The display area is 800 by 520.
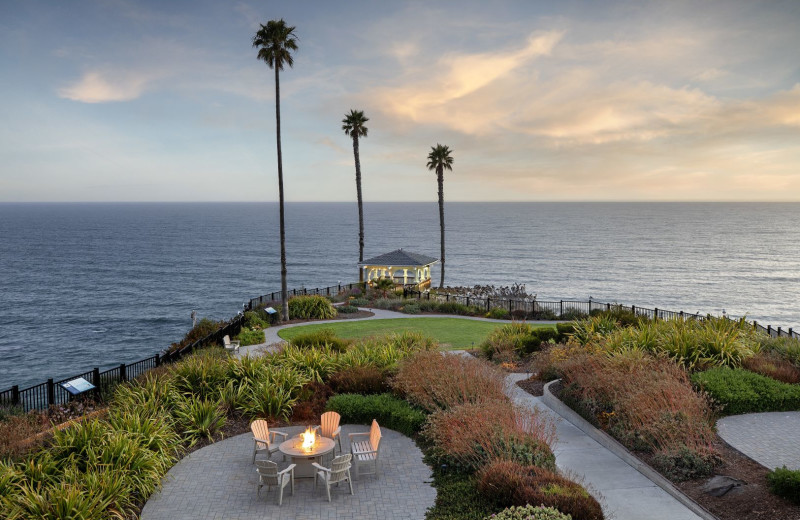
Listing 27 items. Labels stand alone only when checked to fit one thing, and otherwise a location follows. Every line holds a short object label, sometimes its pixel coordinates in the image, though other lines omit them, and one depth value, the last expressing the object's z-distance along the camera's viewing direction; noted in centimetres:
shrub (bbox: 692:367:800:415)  1269
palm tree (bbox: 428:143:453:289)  5128
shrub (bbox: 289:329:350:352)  1975
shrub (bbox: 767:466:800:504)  823
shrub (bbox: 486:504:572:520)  709
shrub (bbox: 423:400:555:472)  959
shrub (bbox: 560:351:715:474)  1020
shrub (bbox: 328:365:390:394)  1488
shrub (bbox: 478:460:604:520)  768
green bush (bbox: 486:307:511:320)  3006
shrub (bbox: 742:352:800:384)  1431
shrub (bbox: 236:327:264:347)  2420
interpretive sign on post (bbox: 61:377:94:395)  1437
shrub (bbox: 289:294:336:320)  3078
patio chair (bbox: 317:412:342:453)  1175
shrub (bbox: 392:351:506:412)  1220
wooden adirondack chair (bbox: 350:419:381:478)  1037
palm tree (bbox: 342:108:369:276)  4597
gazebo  4259
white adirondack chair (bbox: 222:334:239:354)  2180
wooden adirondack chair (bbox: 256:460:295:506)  948
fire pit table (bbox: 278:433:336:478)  1025
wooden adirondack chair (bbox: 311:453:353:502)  958
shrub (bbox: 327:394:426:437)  1263
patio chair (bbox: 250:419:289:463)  1093
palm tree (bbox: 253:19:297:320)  2877
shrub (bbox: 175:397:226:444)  1243
